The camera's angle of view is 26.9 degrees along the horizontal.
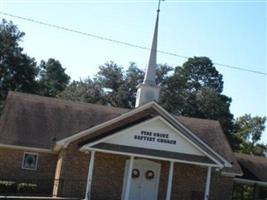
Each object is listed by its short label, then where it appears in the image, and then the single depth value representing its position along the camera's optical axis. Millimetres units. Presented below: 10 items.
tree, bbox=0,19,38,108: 57594
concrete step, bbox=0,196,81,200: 24344
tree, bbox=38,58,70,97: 76694
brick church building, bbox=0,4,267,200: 29109
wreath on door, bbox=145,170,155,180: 31234
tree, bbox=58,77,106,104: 64562
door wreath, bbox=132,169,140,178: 31062
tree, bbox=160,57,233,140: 66438
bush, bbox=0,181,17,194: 28752
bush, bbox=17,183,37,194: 29312
